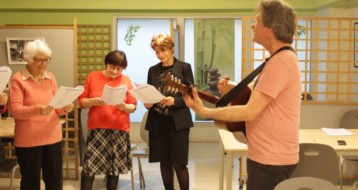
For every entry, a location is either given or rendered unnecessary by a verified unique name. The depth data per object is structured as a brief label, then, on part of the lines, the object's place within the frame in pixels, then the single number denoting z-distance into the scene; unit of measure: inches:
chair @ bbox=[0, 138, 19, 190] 131.1
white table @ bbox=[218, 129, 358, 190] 113.7
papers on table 136.9
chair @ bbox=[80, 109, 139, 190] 185.3
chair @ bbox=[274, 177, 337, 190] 68.1
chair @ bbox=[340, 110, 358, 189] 171.8
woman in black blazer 128.6
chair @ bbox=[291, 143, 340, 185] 95.3
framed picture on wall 172.7
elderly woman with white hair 109.2
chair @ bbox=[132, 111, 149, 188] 161.5
